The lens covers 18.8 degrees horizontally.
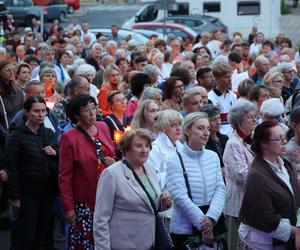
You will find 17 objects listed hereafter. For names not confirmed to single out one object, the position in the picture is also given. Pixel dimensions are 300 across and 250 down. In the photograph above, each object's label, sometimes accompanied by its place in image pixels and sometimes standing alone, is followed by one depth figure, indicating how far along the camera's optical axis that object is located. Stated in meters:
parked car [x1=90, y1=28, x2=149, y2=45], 27.55
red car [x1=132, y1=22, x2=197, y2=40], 31.11
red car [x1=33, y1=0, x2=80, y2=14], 45.75
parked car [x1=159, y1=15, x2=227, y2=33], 33.94
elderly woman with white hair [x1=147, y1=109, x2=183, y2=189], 8.37
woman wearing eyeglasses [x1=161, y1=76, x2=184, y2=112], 10.76
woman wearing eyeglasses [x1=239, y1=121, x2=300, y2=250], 6.71
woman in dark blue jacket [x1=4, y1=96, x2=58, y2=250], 8.87
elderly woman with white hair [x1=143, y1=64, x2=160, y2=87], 12.50
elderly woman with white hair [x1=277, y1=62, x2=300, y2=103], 13.12
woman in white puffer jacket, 7.38
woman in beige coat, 6.99
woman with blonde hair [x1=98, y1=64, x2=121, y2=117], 12.69
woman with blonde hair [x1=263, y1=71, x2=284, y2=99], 11.92
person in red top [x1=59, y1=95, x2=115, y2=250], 8.12
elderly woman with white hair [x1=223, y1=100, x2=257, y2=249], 7.98
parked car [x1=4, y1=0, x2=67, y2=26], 42.50
